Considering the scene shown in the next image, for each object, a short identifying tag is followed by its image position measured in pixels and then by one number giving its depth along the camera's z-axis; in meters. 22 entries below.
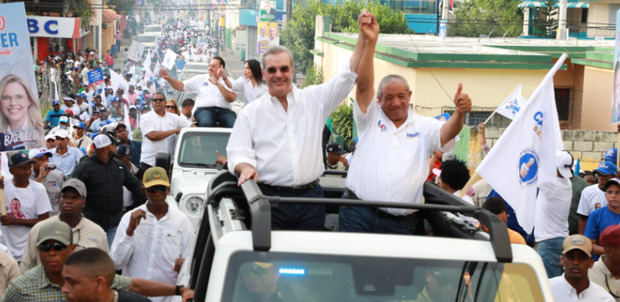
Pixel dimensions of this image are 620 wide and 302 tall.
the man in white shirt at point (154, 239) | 7.01
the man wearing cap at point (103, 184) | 9.47
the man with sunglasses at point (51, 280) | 5.38
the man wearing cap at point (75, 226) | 6.56
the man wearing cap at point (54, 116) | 19.50
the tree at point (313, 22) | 61.75
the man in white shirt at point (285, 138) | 4.91
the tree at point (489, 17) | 76.06
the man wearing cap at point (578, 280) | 6.10
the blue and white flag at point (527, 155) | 6.47
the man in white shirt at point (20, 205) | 8.47
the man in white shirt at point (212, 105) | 12.18
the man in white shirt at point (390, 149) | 4.93
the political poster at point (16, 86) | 9.41
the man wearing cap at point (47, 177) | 9.80
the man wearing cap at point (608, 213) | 8.03
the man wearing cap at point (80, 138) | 15.02
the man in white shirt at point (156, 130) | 12.64
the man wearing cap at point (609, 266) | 6.40
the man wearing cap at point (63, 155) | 12.39
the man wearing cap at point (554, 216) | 8.35
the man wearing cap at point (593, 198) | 9.05
